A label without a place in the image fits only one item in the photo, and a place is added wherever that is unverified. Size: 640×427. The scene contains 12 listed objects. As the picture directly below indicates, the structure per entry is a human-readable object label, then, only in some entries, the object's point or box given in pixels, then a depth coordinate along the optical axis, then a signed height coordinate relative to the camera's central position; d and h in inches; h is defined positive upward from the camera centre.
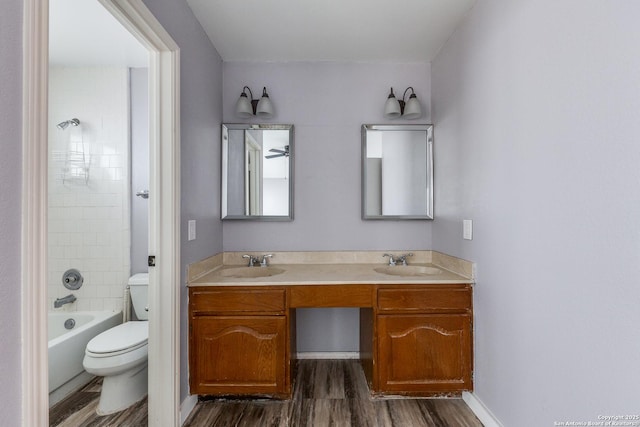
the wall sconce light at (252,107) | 93.0 +30.9
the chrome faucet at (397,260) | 95.6 -13.7
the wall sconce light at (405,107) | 94.3 +30.9
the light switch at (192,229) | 74.8 -3.8
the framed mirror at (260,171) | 97.3 +12.7
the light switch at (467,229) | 75.2 -3.6
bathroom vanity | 74.1 -26.8
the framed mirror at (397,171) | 98.6 +13.0
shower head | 100.8 +27.9
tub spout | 100.3 -27.2
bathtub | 80.7 -35.1
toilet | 73.4 -34.6
